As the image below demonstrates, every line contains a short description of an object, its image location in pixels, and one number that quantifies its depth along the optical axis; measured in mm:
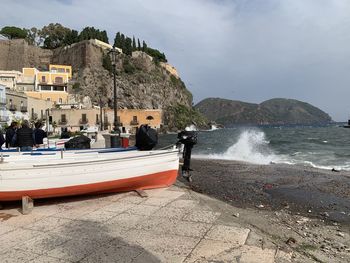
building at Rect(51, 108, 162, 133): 65125
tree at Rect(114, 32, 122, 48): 112188
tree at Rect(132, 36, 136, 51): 116588
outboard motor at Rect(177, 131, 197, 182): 11117
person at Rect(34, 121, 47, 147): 12531
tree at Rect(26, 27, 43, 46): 105000
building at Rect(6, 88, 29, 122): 51312
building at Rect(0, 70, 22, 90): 72631
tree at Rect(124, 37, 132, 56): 111312
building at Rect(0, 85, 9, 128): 47531
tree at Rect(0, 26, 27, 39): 97525
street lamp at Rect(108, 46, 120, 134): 16275
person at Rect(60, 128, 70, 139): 19942
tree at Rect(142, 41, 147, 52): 122688
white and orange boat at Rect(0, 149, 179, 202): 7270
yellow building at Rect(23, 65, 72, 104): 74388
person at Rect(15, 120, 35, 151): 9898
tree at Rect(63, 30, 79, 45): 103506
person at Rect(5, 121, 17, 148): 11845
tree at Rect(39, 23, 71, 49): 105000
